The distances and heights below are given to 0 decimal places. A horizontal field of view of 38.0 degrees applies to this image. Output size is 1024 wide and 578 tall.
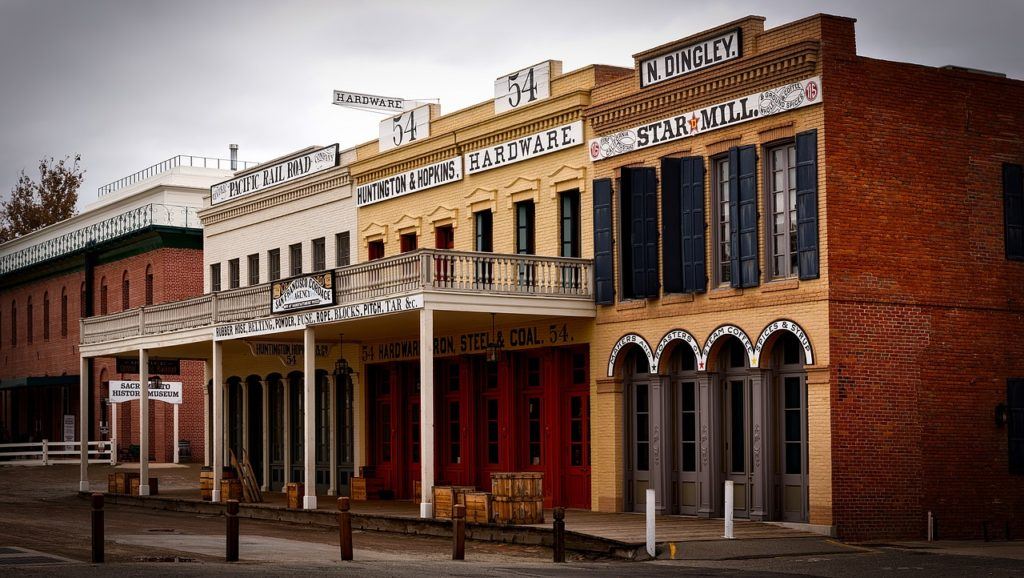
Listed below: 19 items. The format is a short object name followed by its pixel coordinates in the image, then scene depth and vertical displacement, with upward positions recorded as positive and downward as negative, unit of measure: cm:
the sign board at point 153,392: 3584 -47
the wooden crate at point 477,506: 2411 -222
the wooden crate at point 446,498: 2506 -218
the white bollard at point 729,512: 2148 -209
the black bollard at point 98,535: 1870 -204
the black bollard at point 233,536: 1947 -215
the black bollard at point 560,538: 1984 -227
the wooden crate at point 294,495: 3030 -252
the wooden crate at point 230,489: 3331 -262
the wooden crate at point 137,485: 3666 -280
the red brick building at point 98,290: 4953 +300
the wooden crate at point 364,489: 3328 -267
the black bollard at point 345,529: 1956 -209
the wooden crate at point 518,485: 2355 -183
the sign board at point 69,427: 5322 -191
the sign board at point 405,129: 3306 +545
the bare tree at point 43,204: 7538 +866
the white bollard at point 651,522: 2014 -211
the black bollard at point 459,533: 1977 -219
